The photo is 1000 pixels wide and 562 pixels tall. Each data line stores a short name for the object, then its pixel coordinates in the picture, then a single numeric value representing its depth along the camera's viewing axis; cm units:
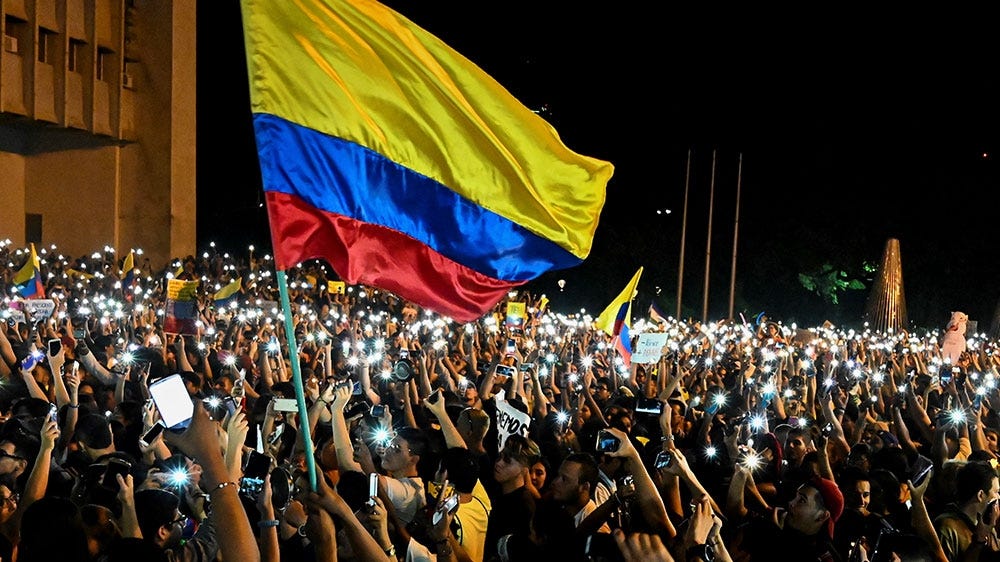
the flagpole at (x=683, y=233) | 3247
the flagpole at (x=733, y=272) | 3206
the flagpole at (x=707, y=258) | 3175
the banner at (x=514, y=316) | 2044
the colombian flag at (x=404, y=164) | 576
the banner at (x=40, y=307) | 1398
